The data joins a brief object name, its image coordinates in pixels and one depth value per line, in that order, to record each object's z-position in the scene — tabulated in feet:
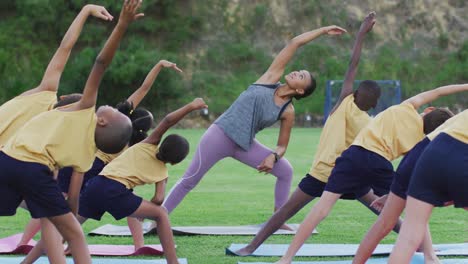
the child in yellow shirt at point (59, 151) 24.52
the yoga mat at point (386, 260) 31.61
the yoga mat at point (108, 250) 33.87
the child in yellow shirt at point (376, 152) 28.82
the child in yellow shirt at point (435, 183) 22.06
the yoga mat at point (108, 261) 31.44
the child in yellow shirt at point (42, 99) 28.21
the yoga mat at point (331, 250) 33.85
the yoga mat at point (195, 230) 40.17
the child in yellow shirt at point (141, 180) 29.95
